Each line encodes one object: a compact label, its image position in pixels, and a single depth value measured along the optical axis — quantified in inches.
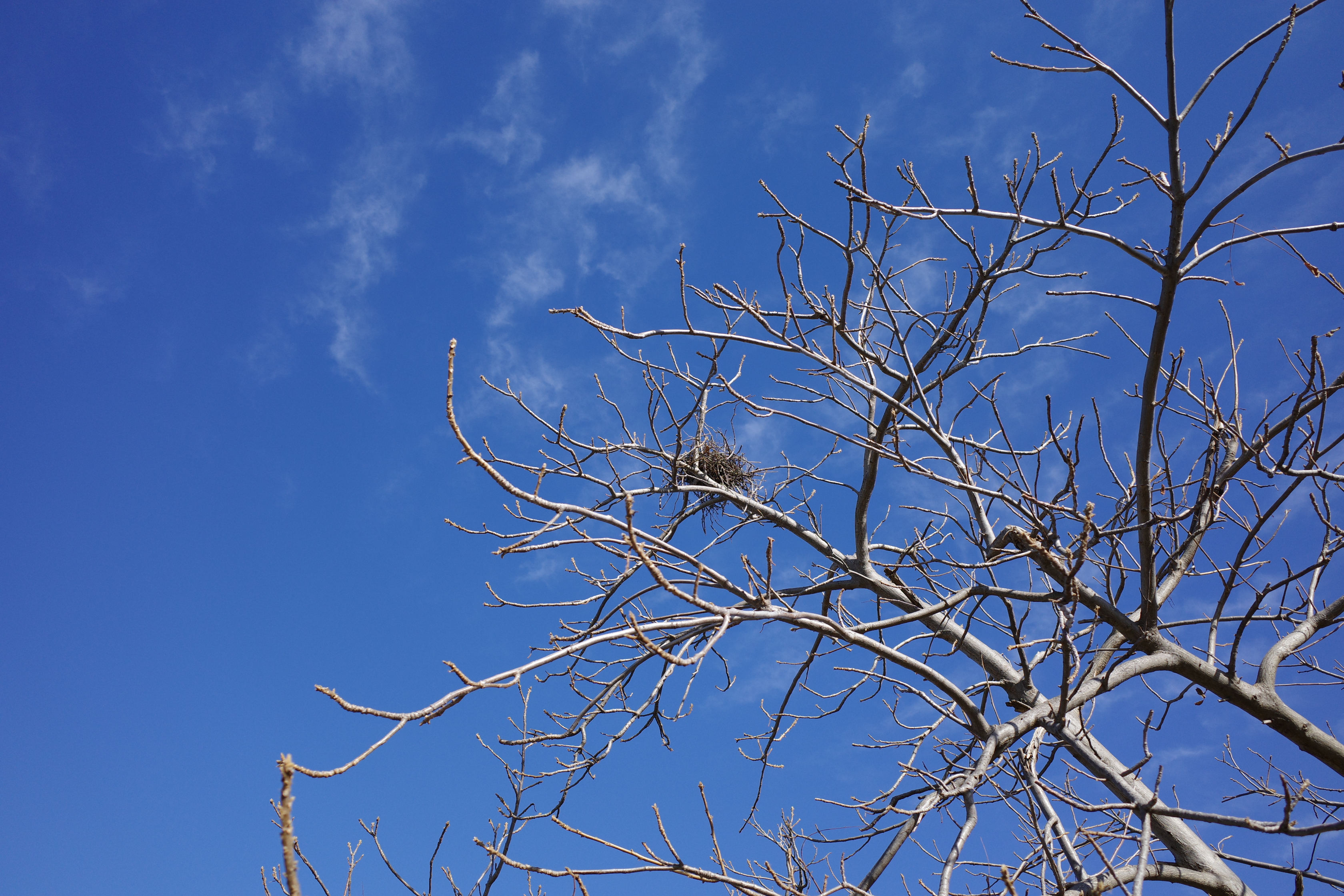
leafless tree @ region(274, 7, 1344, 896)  86.0
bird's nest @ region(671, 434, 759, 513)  222.1
